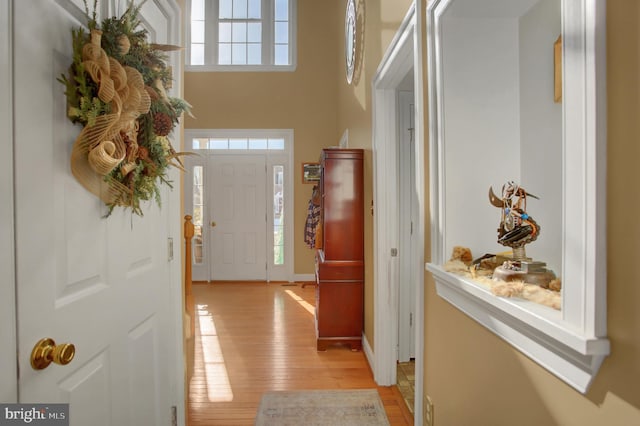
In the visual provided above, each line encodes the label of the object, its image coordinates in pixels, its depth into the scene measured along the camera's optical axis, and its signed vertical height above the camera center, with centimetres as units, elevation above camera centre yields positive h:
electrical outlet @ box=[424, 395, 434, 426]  157 -85
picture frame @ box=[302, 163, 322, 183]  582 +61
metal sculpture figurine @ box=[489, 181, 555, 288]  107 -8
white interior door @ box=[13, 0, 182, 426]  86 -15
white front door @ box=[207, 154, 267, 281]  587 -8
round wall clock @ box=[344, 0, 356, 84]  364 +179
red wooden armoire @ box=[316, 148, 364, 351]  313 -34
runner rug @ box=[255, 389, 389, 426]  216 -119
